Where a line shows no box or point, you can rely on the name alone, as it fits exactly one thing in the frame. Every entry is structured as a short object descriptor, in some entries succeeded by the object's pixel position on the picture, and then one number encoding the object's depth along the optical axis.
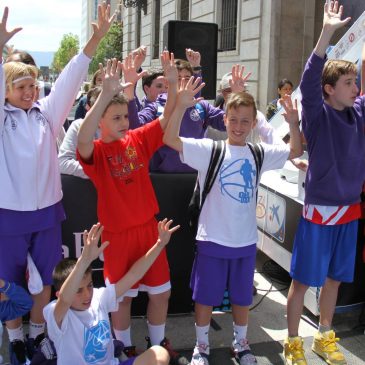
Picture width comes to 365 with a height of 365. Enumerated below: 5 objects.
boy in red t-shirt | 2.59
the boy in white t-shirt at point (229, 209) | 2.69
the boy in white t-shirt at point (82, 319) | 2.17
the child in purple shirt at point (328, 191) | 2.74
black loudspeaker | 6.55
